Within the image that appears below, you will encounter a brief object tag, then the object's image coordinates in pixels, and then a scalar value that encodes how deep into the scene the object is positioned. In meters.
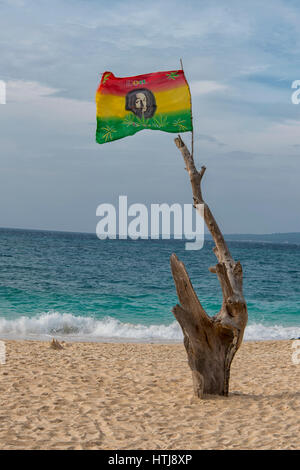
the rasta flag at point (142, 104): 9.84
